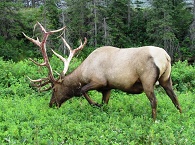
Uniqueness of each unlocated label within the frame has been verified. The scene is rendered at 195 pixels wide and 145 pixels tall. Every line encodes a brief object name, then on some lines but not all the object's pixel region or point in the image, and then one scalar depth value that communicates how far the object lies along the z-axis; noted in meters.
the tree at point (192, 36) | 36.16
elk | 6.91
